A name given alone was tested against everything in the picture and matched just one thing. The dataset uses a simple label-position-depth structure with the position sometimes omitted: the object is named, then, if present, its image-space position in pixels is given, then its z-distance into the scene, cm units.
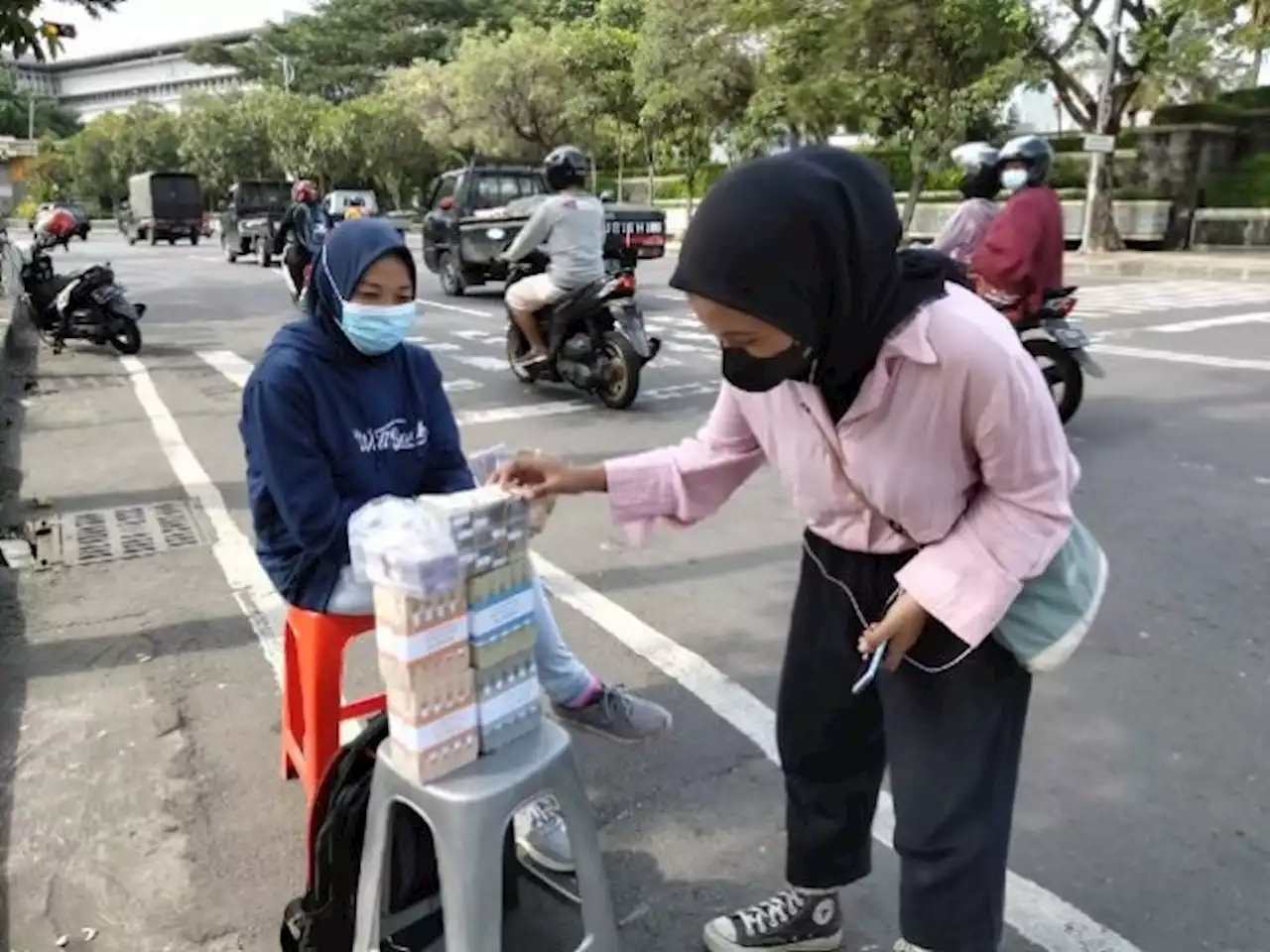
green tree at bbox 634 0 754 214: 2880
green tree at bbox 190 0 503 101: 5916
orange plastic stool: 259
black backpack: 205
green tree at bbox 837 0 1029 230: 1942
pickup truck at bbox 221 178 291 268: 2216
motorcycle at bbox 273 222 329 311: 1225
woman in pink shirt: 146
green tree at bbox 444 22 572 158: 3678
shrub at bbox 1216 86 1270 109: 2406
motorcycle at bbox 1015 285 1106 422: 666
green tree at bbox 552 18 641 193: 3397
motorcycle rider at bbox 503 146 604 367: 746
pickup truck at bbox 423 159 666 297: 1441
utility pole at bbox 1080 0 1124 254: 1972
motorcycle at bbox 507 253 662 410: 744
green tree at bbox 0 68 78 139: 7269
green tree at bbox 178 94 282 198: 5262
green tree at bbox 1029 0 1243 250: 1898
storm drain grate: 488
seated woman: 253
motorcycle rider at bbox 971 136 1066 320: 641
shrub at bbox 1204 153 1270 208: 2192
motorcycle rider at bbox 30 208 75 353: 1066
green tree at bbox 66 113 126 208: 5938
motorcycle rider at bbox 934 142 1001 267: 677
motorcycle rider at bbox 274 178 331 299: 1225
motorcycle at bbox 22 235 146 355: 1055
